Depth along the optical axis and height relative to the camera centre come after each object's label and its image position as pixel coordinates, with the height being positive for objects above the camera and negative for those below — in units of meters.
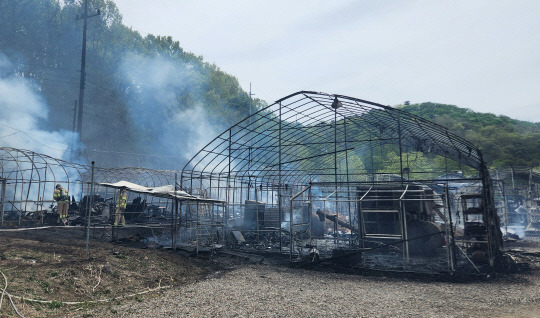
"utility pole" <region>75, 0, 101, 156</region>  29.17 +11.75
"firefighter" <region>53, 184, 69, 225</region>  18.56 +0.55
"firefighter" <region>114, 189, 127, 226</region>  16.64 +0.45
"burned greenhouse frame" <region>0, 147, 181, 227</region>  18.77 +0.59
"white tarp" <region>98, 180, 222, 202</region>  13.43 +0.88
